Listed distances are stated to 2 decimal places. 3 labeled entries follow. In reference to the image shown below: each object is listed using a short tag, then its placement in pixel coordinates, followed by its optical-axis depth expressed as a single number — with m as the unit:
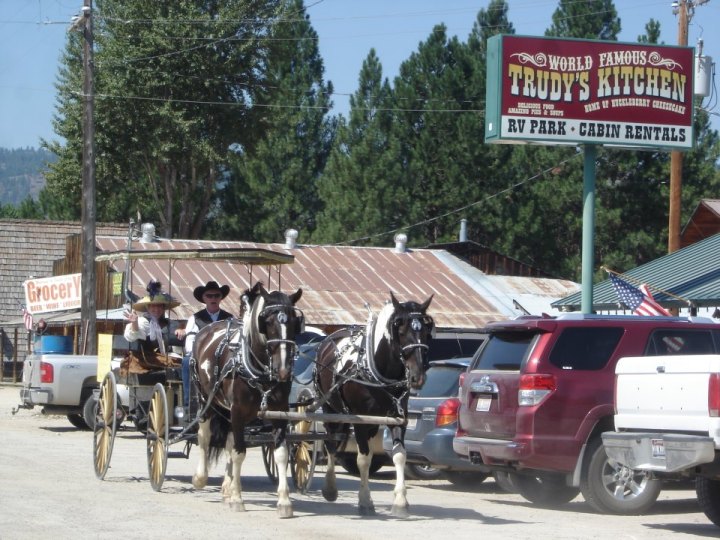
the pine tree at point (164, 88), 52.69
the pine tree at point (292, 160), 63.22
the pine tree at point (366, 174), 57.79
